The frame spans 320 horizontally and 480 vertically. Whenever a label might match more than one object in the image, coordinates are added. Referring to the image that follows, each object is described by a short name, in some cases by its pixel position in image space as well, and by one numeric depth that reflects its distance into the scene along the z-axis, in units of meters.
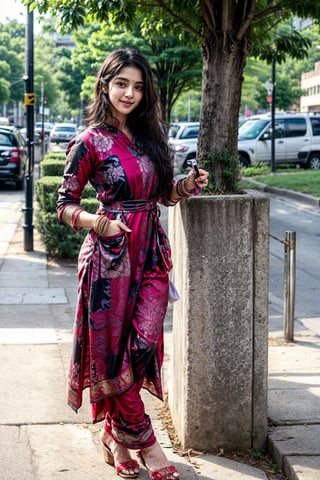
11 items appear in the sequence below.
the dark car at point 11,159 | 23.92
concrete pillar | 4.16
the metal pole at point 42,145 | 33.68
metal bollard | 7.01
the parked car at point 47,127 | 74.69
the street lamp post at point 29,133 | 12.24
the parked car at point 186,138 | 25.44
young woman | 3.87
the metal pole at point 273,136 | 25.33
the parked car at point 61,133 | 64.56
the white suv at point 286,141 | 26.78
